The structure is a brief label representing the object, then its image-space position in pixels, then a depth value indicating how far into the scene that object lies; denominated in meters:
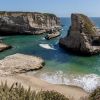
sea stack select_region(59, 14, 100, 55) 53.31
